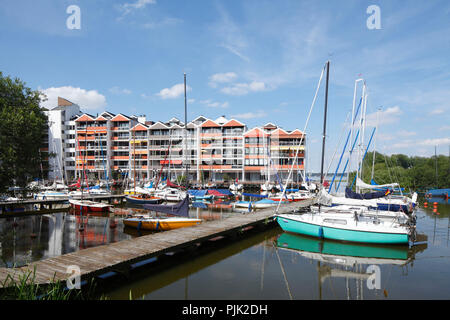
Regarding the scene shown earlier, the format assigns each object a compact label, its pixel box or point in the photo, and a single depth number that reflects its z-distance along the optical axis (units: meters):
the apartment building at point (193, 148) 66.19
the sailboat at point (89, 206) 29.77
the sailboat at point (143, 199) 33.78
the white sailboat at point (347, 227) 16.73
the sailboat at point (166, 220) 19.66
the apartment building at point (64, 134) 74.81
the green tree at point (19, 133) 19.12
